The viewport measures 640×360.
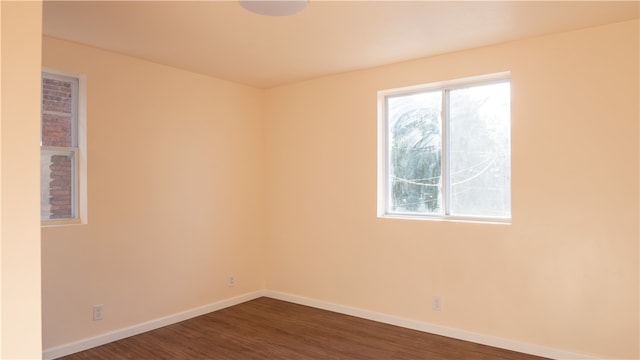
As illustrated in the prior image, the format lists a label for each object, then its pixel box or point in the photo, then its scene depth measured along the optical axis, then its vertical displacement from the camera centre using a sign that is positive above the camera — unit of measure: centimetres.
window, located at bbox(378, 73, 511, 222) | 371 +30
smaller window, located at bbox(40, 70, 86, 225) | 340 +28
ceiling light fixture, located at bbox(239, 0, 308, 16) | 262 +115
